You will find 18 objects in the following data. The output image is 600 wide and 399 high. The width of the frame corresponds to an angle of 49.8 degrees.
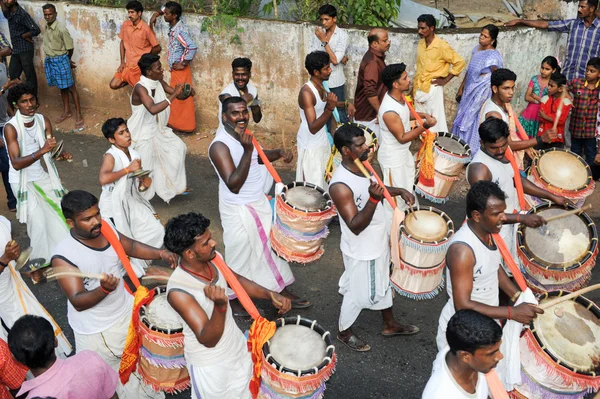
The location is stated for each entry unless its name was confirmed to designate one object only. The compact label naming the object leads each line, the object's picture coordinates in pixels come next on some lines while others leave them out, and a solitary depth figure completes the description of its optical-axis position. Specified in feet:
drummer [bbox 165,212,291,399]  13.20
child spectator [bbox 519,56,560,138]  27.27
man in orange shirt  33.88
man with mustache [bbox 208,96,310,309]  19.02
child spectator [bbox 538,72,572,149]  25.84
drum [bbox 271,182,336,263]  18.66
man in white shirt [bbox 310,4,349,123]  30.63
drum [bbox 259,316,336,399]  14.06
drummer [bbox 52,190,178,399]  14.53
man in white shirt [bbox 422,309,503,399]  11.22
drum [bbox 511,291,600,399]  13.79
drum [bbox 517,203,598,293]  17.39
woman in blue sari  28.50
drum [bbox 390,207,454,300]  18.30
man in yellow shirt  29.12
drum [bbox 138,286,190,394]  15.21
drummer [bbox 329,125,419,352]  17.51
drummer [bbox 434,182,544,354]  14.23
